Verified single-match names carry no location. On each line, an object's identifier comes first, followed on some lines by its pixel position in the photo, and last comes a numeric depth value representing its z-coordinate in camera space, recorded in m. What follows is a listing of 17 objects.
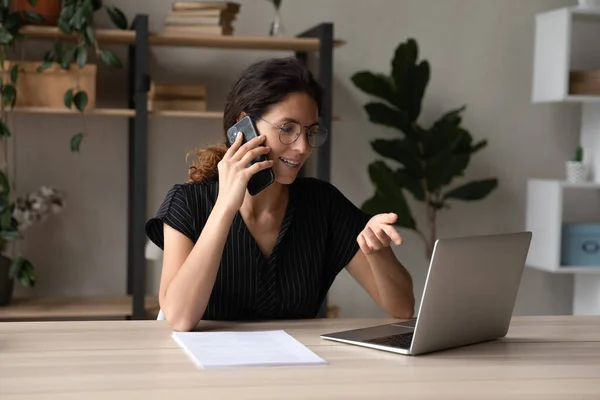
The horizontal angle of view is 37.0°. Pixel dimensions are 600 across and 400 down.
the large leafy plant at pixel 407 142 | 4.00
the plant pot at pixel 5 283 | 3.63
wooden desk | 1.44
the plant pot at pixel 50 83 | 3.58
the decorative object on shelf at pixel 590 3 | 4.18
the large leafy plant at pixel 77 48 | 3.49
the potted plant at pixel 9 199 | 3.46
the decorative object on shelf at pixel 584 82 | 4.19
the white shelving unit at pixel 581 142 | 4.12
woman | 2.05
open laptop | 1.71
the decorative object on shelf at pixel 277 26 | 3.86
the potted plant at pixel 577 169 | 4.22
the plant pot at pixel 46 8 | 3.55
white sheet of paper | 1.62
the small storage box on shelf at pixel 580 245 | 4.21
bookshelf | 3.59
